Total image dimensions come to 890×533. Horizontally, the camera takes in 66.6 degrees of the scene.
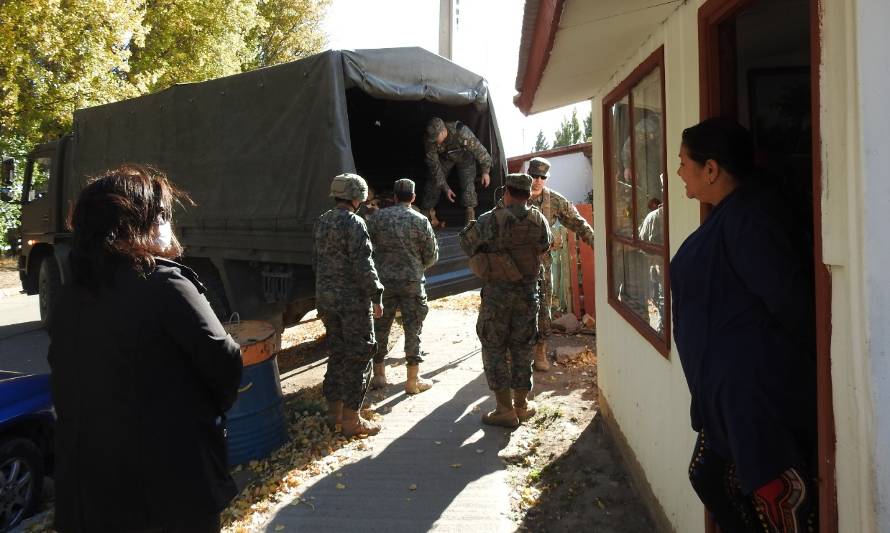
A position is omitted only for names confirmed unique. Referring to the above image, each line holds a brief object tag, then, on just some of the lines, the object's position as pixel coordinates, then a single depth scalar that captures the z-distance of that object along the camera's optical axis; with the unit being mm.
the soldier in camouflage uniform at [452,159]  7266
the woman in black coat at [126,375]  1929
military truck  5801
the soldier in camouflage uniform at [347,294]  4781
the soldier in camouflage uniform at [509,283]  4691
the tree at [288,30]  23284
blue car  3725
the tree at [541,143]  65381
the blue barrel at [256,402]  4391
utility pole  11375
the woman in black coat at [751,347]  1704
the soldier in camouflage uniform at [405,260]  5730
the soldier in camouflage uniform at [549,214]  6227
